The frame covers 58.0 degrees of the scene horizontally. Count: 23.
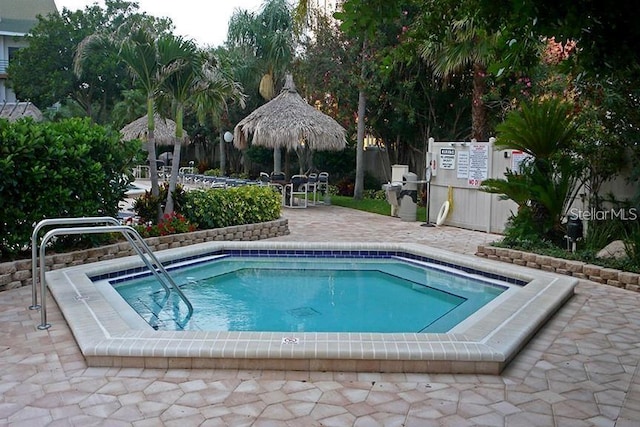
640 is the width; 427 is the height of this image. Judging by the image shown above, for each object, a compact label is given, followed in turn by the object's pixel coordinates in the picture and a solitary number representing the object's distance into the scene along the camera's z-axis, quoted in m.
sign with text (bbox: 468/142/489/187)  11.48
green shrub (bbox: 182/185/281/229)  10.09
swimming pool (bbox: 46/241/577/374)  4.26
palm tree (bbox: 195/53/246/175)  9.98
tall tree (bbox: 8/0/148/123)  30.06
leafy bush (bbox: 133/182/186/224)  9.55
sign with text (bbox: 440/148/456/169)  12.28
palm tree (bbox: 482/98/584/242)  8.46
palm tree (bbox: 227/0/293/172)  23.33
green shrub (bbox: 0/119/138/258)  6.74
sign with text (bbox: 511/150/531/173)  10.66
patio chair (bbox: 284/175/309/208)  16.48
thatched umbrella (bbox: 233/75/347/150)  16.28
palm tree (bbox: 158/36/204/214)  9.29
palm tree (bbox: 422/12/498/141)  12.60
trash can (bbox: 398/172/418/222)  13.52
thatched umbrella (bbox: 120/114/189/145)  24.03
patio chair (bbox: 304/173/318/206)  16.55
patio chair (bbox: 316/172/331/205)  16.97
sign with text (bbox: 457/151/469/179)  11.95
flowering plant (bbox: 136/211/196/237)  8.98
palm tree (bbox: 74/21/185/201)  9.20
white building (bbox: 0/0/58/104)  33.78
